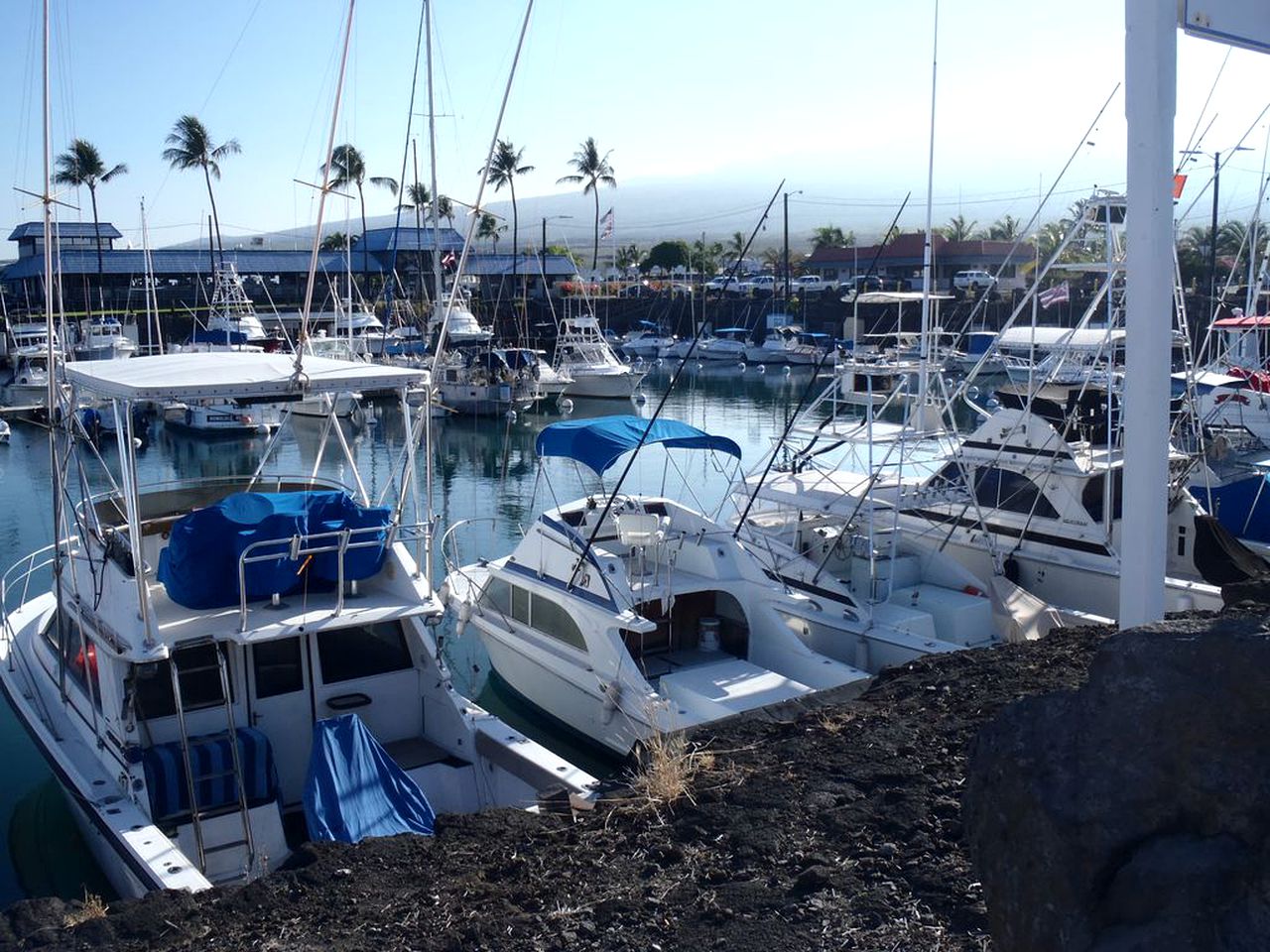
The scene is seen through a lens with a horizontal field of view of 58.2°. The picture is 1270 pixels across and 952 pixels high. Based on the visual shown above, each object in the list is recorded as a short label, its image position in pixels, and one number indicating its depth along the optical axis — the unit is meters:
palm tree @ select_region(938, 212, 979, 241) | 91.14
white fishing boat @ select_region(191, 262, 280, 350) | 48.62
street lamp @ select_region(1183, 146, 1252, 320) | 13.91
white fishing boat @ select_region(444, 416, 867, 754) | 11.84
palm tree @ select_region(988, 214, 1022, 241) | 93.95
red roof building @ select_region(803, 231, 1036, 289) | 77.75
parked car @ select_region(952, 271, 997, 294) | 66.19
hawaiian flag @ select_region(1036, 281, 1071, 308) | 27.91
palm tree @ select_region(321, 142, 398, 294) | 59.92
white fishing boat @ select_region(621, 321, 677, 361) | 69.06
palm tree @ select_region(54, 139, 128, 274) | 65.44
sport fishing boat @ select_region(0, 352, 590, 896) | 8.66
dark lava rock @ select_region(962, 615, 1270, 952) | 2.84
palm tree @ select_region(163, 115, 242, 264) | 67.12
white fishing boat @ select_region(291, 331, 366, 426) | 39.28
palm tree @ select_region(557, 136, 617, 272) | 80.81
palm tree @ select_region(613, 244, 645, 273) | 110.28
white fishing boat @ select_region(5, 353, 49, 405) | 46.94
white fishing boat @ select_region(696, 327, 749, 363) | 67.44
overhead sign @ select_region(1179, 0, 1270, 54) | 4.89
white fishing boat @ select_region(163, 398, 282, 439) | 39.03
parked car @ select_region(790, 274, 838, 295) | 79.88
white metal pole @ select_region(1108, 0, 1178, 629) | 4.86
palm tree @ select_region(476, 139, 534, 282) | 72.12
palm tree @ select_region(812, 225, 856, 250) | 100.12
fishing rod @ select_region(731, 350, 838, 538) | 14.08
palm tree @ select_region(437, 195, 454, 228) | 65.10
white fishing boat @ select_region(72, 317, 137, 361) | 48.47
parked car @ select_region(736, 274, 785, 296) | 79.50
